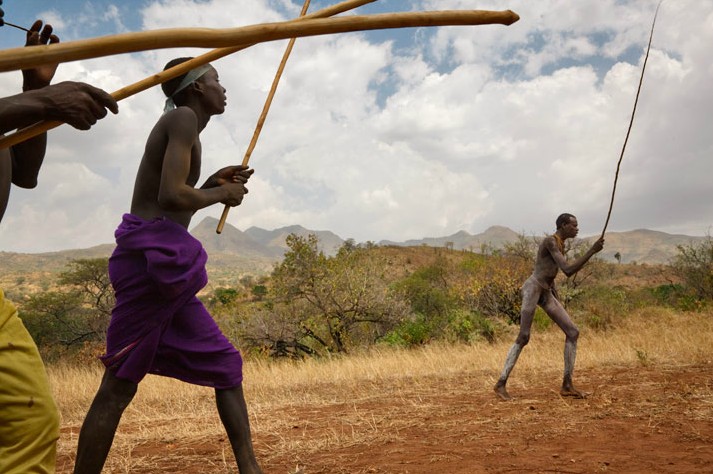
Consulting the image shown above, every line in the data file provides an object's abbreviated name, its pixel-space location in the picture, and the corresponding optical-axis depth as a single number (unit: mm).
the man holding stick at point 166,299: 2305
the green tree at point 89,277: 17941
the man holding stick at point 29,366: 1371
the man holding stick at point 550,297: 5559
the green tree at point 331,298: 12758
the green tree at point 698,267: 17344
